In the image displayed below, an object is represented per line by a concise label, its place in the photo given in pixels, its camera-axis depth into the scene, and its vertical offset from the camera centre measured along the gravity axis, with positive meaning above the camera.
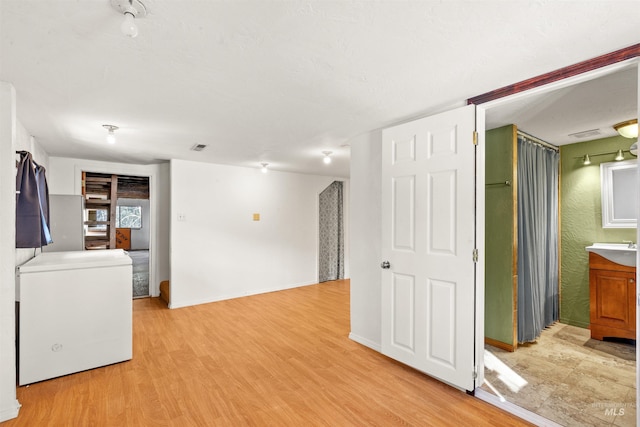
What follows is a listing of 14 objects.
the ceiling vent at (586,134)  3.19 +0.89
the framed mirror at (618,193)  3.32 +0.24
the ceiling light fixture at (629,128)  2.63 +0.77
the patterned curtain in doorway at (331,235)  6.63 -0.46
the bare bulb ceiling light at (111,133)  3.03 +0.89
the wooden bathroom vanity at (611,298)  3.02 -0.88
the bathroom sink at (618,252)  2.96 -0.39
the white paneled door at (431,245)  2.25 -0.25
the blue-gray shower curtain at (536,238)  3.18 -0.27
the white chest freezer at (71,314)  2.54 -0.90
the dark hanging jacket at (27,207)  2.49 +0.07
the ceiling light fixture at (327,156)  4.24 +0.89
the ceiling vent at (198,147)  3.87 +0.91
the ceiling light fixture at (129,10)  1.26 +0.89
